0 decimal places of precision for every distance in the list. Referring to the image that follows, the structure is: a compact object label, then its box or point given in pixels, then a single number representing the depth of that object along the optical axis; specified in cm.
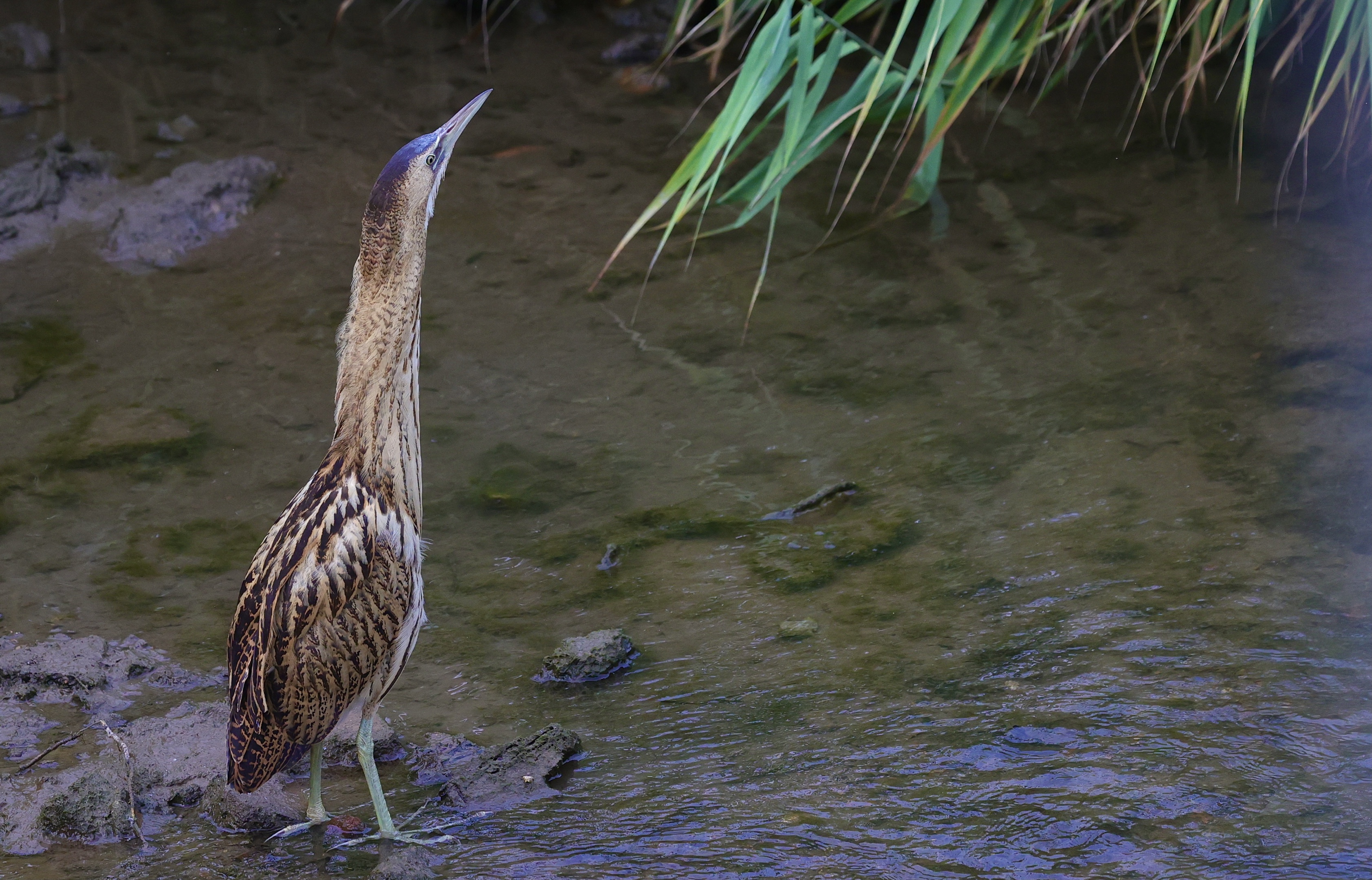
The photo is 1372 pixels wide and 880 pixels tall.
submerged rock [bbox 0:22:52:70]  1583
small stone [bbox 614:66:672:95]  1560
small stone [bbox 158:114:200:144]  1432
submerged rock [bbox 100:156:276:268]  1236
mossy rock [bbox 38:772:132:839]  611
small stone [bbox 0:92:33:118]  1453
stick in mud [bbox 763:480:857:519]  853
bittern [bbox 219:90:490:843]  607
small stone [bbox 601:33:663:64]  1636
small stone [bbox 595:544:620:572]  813
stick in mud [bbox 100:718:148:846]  612
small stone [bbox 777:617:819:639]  739
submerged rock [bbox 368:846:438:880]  570
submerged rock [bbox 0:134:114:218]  1273
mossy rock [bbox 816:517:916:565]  804
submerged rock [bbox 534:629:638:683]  711
